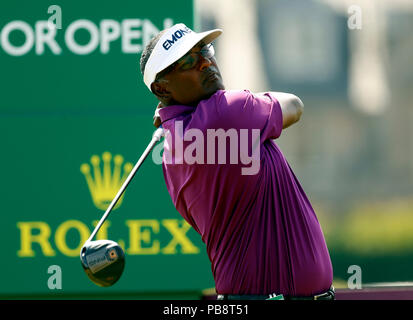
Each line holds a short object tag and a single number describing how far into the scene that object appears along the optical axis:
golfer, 4.64
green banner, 7.57
